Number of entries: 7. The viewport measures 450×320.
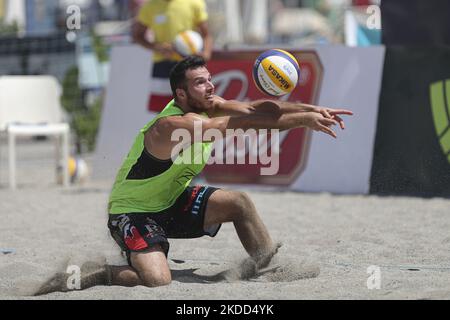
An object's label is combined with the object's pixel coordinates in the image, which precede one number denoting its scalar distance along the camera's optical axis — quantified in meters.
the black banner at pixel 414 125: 16.11
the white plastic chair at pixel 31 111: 18.98
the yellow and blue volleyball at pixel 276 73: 10.05
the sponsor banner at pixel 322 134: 17.09
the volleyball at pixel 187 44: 17.20
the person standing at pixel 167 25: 17.62
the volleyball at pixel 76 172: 19.37
